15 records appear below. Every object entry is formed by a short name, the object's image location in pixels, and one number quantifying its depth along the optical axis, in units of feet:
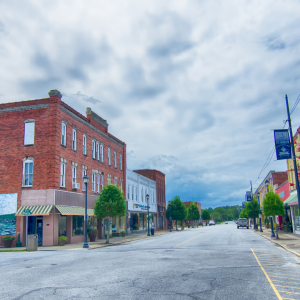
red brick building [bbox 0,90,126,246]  94.99
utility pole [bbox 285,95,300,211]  71.15
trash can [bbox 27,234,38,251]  78.84
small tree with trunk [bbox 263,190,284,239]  104.68
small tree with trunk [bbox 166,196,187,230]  231.50
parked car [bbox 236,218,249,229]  231.91
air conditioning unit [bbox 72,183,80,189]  107.96
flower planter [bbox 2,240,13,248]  91.14
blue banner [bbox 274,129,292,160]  73.32
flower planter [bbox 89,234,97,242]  111.24
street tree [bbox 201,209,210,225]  515.09
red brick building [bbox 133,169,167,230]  226.38
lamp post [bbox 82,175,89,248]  88.84
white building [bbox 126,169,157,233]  169.27
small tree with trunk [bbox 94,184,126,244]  104.12
